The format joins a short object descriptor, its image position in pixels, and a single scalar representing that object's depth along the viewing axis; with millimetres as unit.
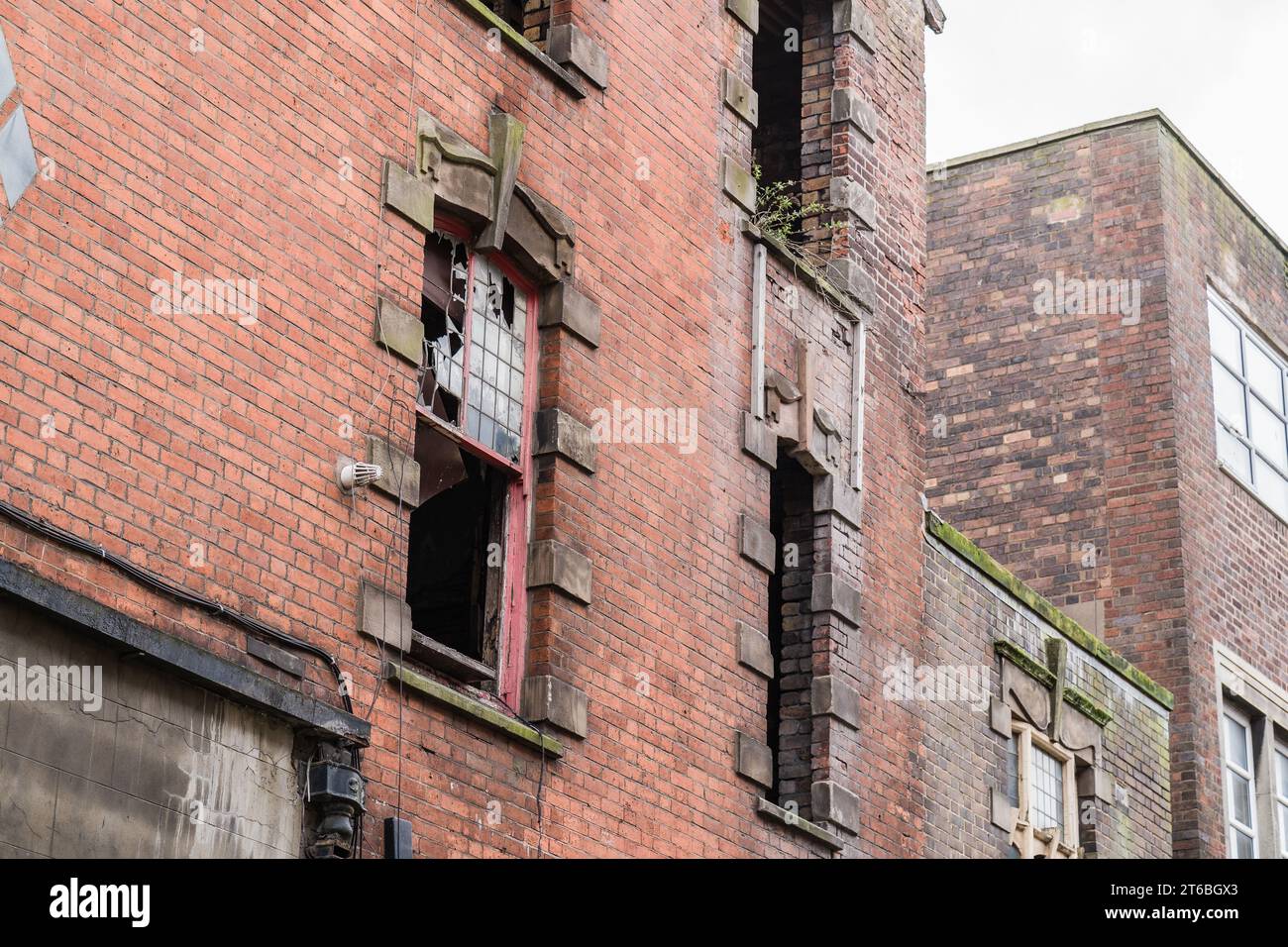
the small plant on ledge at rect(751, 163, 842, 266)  17250
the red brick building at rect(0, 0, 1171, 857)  10500
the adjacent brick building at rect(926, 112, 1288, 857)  23312
